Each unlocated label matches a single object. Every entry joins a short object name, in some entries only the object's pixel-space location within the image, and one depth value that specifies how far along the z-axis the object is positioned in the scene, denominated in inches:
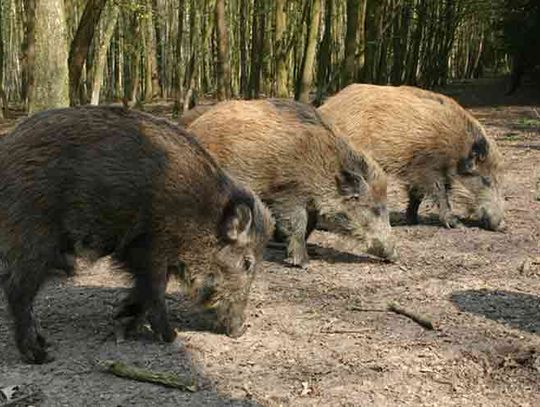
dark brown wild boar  169.0
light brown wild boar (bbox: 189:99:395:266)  271.0
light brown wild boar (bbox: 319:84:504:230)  333.1
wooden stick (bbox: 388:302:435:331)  206.7
